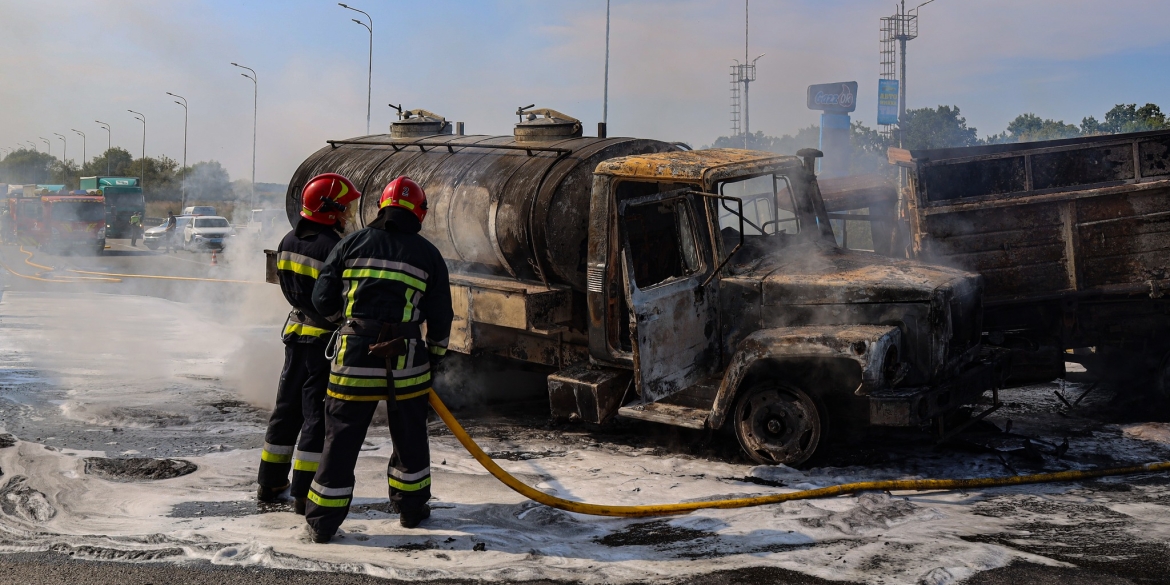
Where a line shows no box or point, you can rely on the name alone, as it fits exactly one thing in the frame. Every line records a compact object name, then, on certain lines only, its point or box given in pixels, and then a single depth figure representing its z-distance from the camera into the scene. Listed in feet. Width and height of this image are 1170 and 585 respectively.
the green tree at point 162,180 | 215.72
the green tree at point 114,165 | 263.29
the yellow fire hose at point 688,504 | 18.19
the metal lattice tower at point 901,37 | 129.70
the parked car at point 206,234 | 108.88
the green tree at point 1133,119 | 96.78
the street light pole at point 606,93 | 99.89
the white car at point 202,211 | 127.94
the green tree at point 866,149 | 170.81
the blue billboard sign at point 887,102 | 182.39
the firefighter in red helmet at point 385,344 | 16.62
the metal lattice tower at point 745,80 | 149.28
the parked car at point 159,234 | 117.70
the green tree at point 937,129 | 168.76
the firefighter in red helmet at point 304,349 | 18.01
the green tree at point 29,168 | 328.70
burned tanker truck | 20.33
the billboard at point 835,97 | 176.14
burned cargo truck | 26.12
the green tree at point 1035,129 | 133.18
